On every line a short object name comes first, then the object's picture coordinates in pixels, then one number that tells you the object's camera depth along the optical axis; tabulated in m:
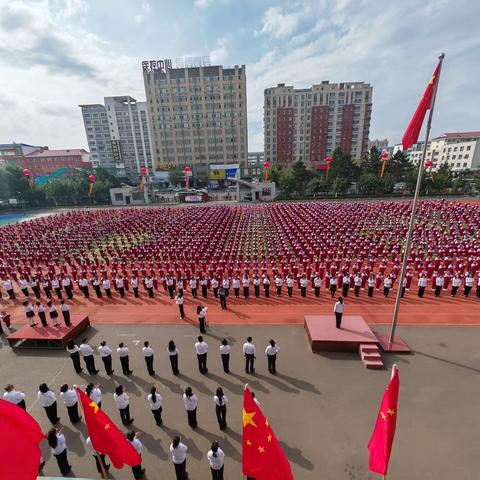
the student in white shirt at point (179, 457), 4.69
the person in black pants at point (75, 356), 7.73
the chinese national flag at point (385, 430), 4.01
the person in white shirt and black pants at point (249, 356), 7.50
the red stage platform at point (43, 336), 9.16
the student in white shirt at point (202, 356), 7.55
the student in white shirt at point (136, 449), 4.73
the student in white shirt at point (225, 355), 7.56
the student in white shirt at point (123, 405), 5.91
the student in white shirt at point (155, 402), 5.94
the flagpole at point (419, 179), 6.45
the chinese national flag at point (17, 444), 3.49
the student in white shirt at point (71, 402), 6.17
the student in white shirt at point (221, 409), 5.84
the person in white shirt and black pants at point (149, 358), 7.56
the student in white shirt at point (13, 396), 5.96
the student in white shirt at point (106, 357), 7.59
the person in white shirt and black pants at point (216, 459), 4.56
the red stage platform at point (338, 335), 8.48
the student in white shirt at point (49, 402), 6.02
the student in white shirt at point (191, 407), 5.86
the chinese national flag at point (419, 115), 6.41
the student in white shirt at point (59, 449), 4.93
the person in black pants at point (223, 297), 11.44
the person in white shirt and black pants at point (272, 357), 7.48
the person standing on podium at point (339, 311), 8.80
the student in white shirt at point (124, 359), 7.65
